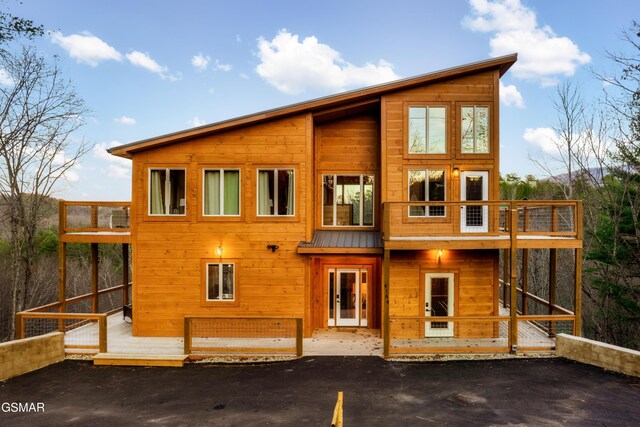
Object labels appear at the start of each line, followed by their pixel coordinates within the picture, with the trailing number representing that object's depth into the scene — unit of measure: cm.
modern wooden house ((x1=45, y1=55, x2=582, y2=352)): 1039
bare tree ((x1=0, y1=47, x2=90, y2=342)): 1527
